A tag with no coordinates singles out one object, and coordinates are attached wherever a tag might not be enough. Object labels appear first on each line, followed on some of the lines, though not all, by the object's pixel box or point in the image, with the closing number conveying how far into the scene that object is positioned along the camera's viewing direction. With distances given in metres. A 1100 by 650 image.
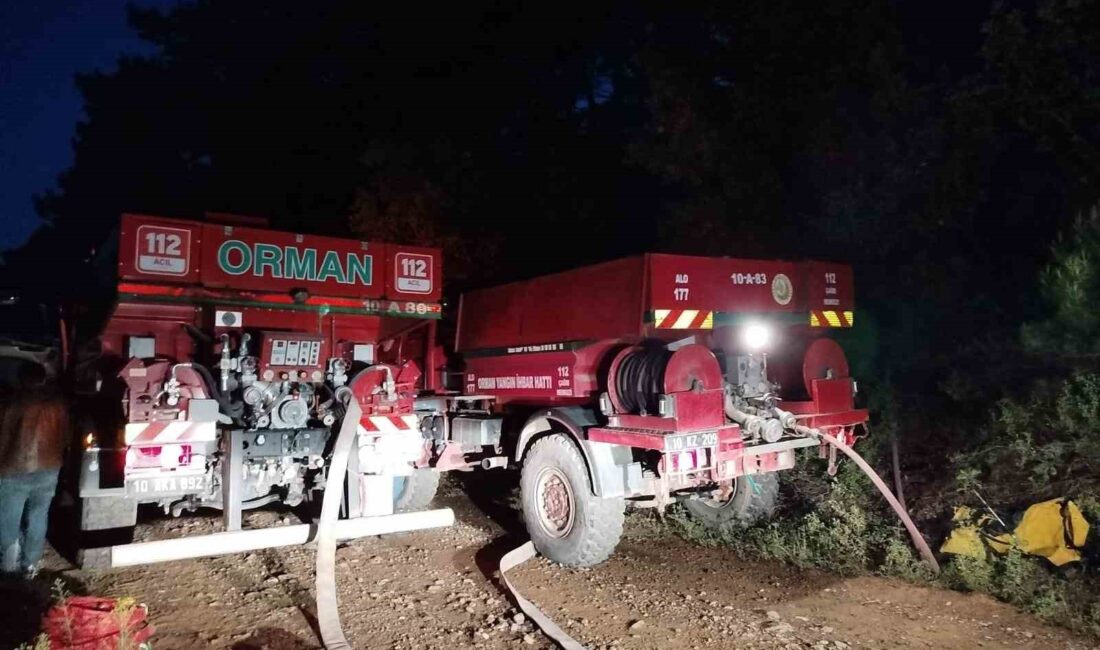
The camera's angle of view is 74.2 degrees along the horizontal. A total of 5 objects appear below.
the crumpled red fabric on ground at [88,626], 3.38
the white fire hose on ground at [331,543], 4.32
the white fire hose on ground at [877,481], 5.47
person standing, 5.33
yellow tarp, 5.17
